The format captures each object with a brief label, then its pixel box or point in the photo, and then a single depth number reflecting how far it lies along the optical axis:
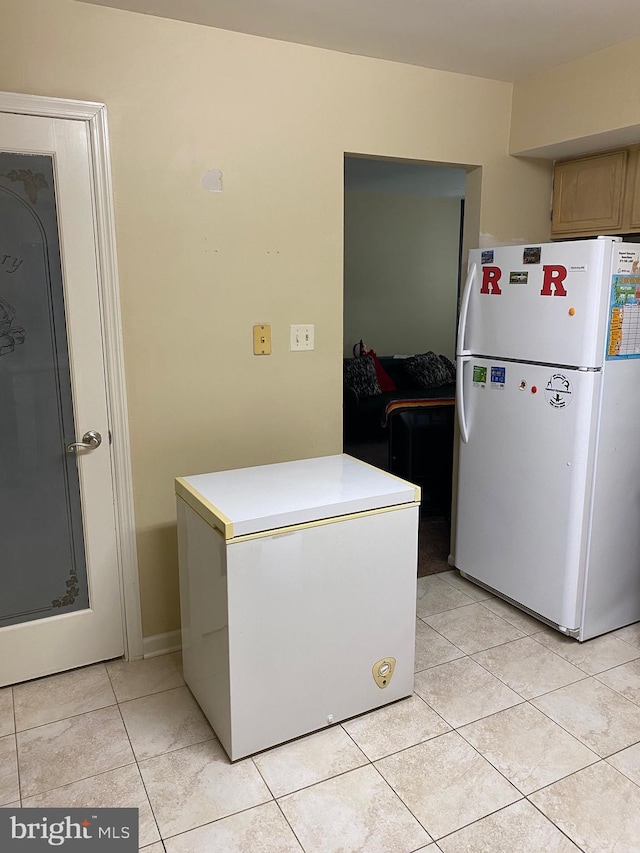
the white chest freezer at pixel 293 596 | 1.95
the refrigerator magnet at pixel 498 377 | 2.84
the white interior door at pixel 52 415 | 2.19
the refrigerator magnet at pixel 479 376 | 2.95
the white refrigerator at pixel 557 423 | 2.49
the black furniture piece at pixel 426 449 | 4.01
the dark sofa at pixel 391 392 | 5.88
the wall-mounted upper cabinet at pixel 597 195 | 2.85
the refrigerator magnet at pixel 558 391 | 2.55
